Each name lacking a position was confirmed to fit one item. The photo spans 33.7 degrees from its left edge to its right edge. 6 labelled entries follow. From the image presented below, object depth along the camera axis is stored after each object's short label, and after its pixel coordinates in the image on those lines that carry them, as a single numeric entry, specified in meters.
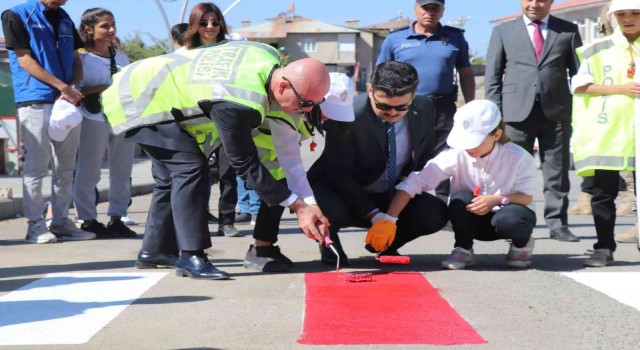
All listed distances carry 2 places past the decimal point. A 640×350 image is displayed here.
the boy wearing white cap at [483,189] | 6.47
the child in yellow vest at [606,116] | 6.65
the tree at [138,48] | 62.83
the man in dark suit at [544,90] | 8.43
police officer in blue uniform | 8.91
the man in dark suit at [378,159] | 6.48
